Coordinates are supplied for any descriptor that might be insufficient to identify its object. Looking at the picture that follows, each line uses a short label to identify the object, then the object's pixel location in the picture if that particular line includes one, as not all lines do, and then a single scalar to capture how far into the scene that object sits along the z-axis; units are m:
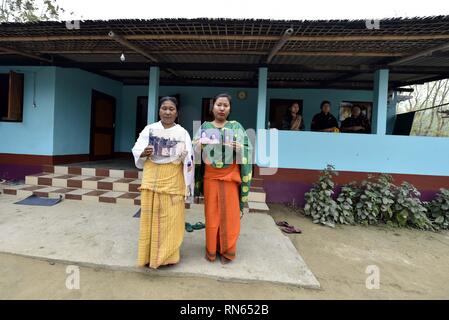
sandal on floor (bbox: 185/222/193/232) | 3.42
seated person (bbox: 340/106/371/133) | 5.61
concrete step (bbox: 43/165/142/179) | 5.29
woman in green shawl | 2.42
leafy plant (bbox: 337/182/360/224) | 4.30
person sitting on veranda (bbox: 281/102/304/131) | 5.25
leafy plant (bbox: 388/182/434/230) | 4.27
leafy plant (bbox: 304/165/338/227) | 4.28
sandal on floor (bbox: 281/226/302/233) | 3.81
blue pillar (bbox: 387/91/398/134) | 7.29
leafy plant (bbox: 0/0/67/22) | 10.46
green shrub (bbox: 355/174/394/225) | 4.28
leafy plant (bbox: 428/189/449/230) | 4.34
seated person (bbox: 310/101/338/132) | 5.43
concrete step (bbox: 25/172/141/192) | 4.91
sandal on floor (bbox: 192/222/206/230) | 3.46
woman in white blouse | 2.35
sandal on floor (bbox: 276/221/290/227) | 4.01
